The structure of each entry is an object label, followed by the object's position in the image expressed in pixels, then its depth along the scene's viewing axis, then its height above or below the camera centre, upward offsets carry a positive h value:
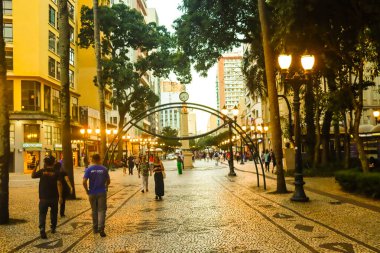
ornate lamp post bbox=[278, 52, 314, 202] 14.77 +1.88
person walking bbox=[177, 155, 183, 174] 38.41 -0.55
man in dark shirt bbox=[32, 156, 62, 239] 9.66 -0.63
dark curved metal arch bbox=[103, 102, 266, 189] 21.32 +1.56
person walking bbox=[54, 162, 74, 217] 12.04 -0.69
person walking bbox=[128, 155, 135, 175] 40.62 -0.44
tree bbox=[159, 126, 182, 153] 136.84 +4.96
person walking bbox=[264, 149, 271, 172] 35.94 -0.29
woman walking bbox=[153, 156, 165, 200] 17.08 -0.69
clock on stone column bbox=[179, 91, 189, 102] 37.81 +4.99
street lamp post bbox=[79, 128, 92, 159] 43.66 +2.80
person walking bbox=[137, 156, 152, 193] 20.84 -0.69
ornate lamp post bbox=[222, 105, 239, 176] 31.75 +0.25
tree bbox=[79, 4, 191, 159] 51.06 +12.96
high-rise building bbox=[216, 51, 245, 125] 184.88 +34.35
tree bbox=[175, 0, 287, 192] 28.38 +8.16
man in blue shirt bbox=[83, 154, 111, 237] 9.89 -0.61
